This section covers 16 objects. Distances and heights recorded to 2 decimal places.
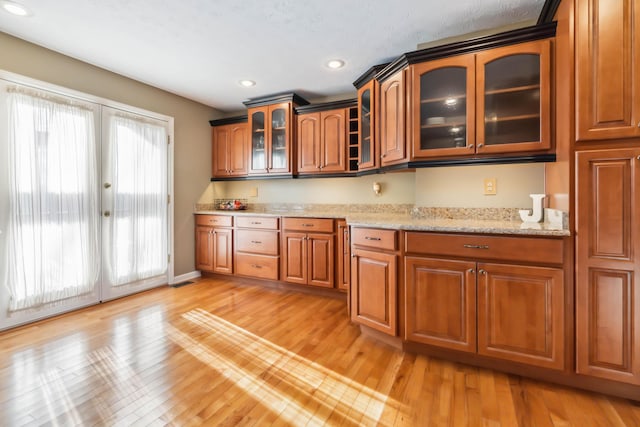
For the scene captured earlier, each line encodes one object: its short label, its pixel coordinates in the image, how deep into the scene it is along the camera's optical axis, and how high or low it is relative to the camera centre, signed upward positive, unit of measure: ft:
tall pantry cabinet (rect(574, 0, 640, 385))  4.97 +0.35
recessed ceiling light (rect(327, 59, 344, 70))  9.54 +4.89
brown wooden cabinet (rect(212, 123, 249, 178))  13.52 +2.94
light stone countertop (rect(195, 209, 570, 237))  5.57 -0.35
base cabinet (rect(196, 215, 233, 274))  12.75 -1.42
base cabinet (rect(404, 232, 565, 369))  5.53 -1.78
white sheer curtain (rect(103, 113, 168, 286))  10.30 +0.48
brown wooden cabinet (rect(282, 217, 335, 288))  10.73 -1.52
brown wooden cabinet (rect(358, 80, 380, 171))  9.29 +2.81
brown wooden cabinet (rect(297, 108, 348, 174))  11.34 +2.77
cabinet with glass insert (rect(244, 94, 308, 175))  12.20 +3.35
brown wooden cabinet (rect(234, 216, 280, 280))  11.73 -1.47
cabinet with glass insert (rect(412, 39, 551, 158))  6.59 +2.60
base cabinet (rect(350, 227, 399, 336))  6.86 -1.70
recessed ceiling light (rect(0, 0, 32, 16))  6.66 +4.79
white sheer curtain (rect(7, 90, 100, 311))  8.04 +0.37
